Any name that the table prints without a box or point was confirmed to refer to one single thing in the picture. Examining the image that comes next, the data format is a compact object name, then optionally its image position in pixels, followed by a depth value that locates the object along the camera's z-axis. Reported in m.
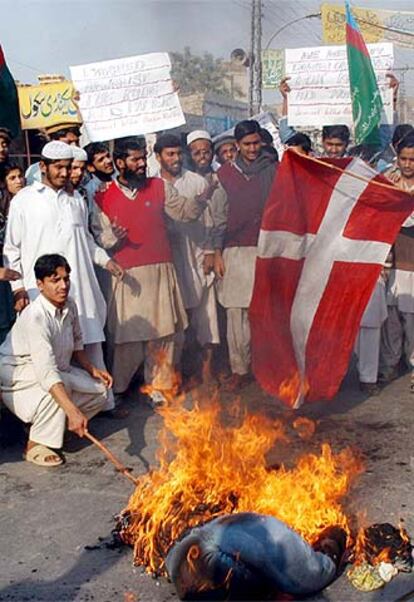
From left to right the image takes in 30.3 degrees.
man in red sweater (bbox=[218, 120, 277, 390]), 6.59
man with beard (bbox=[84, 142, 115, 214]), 6.28
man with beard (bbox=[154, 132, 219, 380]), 6.41
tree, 35.78
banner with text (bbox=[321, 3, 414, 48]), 10.97
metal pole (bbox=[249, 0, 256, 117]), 23.73
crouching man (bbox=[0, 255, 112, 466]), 4.92
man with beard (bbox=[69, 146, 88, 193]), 5.86
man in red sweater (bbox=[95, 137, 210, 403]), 6.03
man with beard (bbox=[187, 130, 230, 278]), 6.56
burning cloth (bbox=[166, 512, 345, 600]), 3.13
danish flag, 5.26
